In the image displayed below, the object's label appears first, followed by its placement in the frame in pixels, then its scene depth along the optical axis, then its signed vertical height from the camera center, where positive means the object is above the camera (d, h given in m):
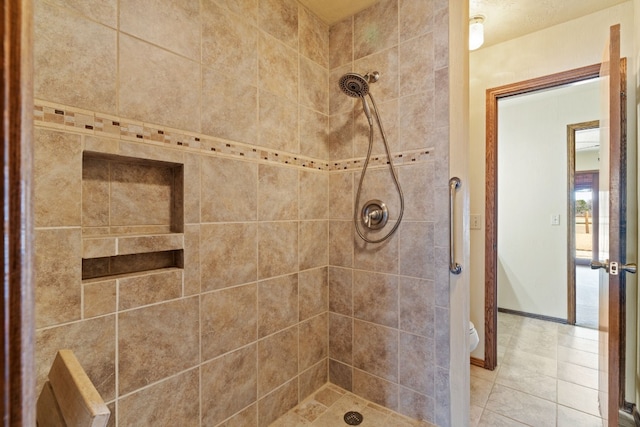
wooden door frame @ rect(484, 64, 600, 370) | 2.19 -0.01
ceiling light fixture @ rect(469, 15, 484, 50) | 1.90 +1.22
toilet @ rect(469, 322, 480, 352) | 1.92 -0.85
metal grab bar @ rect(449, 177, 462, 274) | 1.43 -0.05
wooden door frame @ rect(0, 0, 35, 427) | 0.26 -0.01
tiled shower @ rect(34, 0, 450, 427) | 0.92 +0.03
